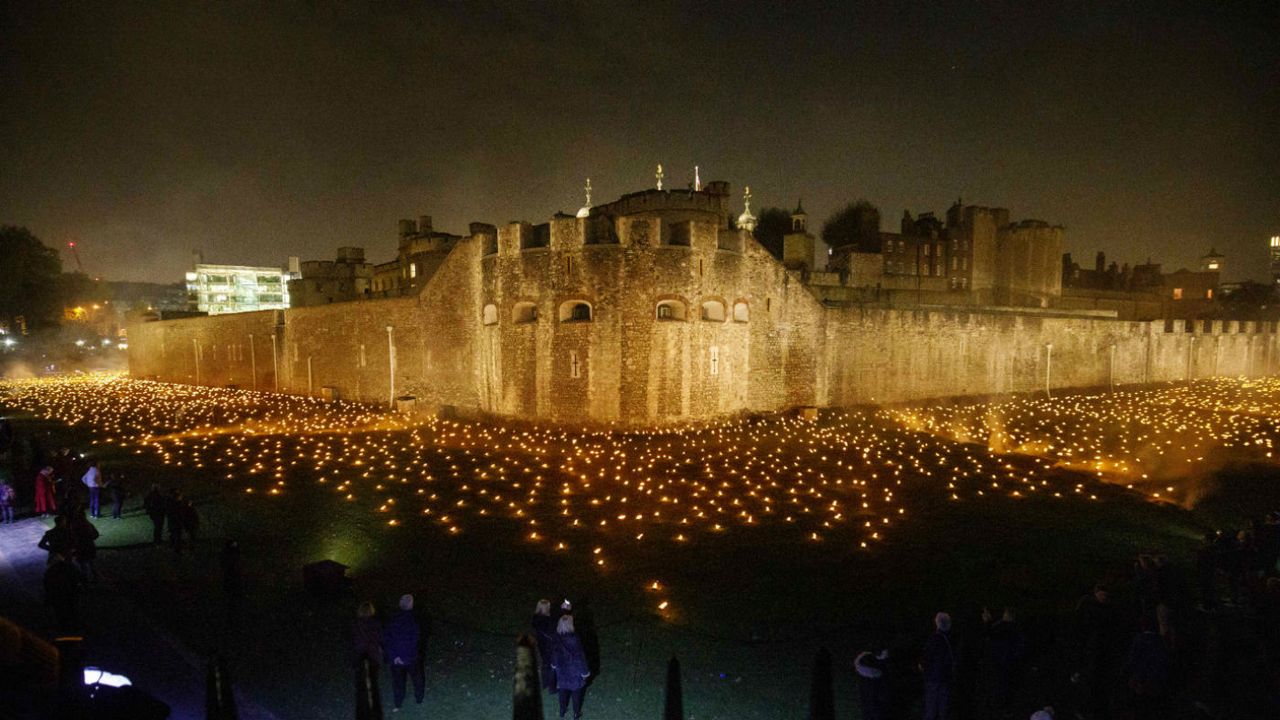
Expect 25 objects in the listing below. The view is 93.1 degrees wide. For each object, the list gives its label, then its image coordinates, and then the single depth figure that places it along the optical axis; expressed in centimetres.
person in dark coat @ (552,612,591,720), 565
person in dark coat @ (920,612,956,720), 550
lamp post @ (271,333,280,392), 3575
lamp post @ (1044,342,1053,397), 3189
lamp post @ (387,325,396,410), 2798
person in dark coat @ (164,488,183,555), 975
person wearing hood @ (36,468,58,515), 1163
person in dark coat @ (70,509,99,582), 852
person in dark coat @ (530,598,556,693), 615
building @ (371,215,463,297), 5047
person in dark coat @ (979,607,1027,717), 570
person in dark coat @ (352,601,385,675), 590
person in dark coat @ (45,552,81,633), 701
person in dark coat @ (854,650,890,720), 522
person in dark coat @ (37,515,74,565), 805
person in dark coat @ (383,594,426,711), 595
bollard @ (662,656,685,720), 489
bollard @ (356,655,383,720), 498
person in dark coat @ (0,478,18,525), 1155
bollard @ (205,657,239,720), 488
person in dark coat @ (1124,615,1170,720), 530
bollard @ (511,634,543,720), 492
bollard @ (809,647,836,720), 487
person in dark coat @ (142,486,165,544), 1005
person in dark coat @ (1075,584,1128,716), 588
